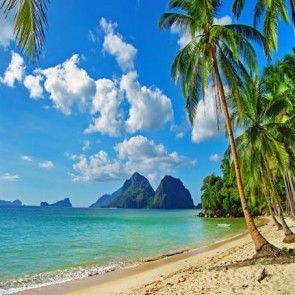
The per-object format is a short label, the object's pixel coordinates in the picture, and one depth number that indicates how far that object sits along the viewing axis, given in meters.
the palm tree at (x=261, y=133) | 14.74
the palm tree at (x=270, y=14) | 10.70
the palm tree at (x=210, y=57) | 10.73
